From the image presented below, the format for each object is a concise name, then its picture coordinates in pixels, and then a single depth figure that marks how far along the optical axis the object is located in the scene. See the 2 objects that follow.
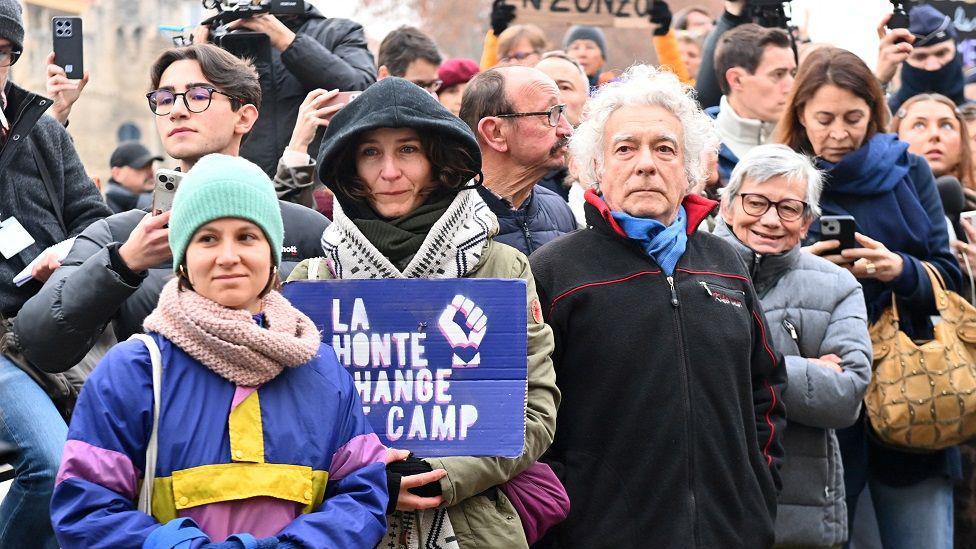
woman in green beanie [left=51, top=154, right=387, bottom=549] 7.27
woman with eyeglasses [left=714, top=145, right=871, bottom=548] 11.29
